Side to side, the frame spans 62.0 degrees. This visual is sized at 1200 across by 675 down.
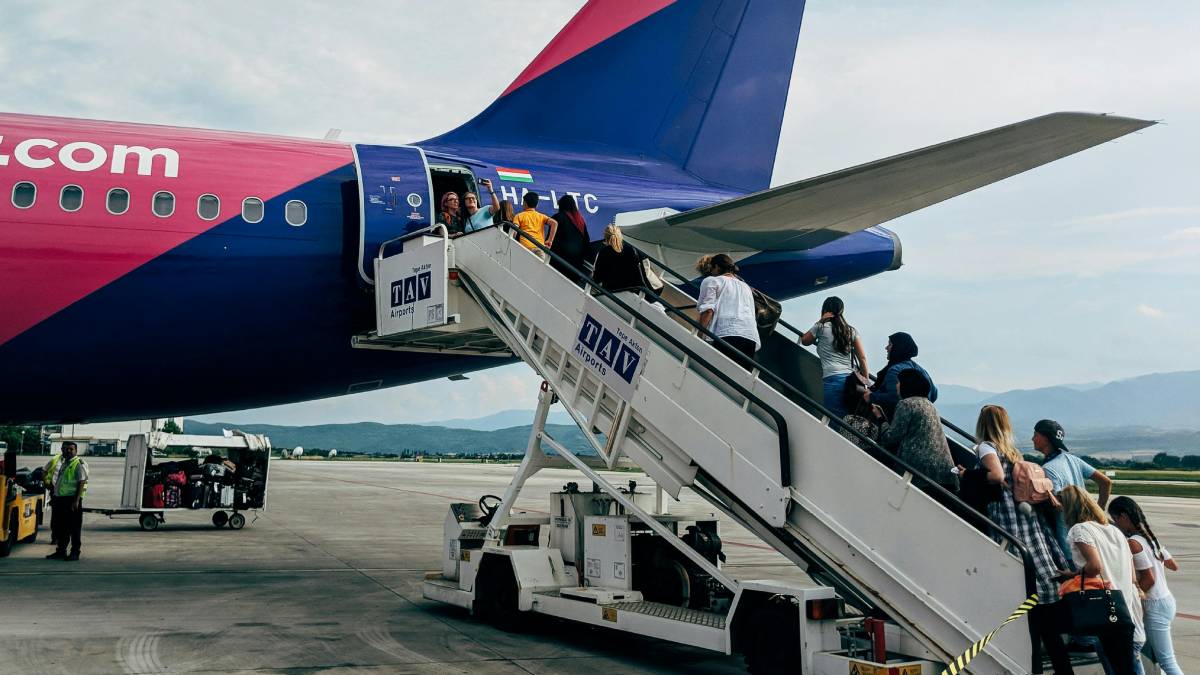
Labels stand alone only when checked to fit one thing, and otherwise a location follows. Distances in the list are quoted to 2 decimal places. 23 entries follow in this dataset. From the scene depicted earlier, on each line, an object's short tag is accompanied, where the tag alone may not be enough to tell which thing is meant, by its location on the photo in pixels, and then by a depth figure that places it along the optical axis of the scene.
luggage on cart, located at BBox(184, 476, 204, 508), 20.95
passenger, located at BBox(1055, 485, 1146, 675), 5.82
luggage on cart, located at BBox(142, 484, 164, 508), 20.67
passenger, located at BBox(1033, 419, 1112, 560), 7.14
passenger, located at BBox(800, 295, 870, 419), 8.32
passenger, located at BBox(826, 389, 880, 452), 7.80
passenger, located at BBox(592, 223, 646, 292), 9.20
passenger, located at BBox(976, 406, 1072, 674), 6.48
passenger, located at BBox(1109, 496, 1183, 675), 6.61
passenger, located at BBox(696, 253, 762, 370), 8.44
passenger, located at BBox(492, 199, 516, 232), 10.53
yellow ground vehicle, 14.94
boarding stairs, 6.08
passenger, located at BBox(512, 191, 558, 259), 10.61
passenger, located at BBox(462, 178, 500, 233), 11.52
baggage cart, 20.31
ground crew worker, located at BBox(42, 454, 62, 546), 16.94
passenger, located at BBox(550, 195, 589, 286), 10.31
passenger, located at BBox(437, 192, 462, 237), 12.05
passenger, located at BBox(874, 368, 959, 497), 6.93
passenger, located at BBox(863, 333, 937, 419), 7.75
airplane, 10.98
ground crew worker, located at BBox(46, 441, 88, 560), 14.84
